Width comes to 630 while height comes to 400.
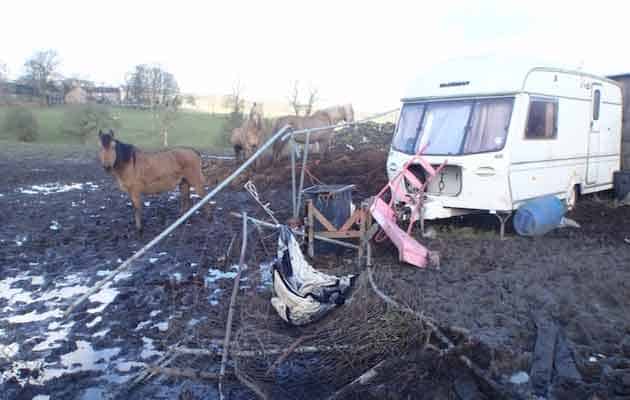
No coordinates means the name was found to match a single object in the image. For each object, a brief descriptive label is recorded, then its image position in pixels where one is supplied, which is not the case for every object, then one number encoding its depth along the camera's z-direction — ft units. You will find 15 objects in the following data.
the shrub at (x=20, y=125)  100.58
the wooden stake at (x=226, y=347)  11.76
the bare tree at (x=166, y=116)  117.50
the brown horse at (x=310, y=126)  50.21
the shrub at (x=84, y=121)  106.01
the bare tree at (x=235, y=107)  101.71
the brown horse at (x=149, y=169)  26.58
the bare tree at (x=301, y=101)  116.00
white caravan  24.04
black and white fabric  14.89
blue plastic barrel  24.06
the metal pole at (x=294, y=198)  22.27
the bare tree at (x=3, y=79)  138.92
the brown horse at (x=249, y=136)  50.52
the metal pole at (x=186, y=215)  13.81
